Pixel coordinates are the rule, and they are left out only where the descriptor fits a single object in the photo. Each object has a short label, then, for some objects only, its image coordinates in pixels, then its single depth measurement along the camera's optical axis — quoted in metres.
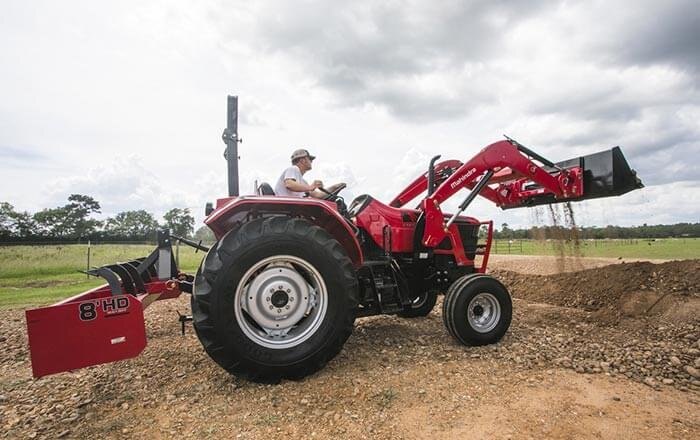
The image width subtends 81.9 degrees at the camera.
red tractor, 2.98
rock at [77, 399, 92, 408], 3.06
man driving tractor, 4.18
